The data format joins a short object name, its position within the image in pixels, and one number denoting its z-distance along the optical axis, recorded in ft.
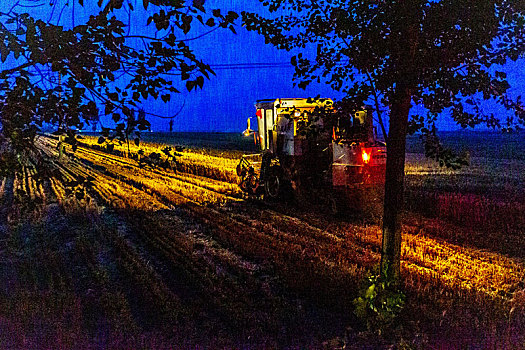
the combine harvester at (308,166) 47.88
